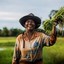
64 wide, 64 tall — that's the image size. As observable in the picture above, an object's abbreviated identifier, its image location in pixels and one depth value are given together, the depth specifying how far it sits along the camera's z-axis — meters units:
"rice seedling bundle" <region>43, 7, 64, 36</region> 1.99
